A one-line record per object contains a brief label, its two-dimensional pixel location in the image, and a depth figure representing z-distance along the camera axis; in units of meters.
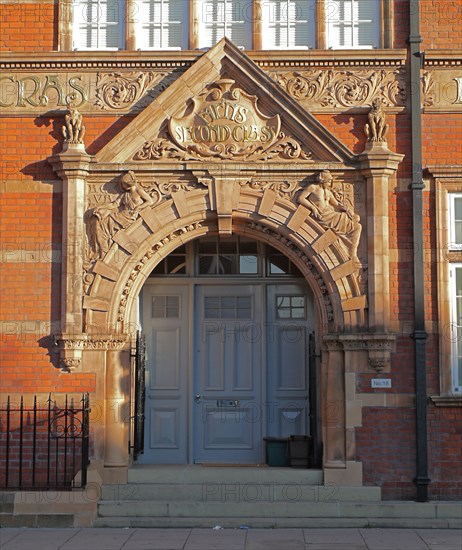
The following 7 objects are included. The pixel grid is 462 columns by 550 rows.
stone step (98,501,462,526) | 11.34
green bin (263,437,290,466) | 12.55
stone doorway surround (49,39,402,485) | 11.77
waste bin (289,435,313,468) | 12.29
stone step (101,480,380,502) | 11.55
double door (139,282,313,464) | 13.13
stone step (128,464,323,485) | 11.78
